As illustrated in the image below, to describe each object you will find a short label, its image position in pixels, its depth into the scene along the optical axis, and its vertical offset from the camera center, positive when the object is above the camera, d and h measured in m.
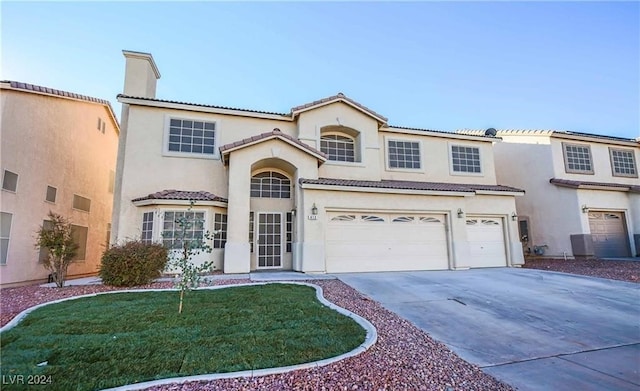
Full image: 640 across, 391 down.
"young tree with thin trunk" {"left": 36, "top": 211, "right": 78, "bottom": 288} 9.62 -0.05
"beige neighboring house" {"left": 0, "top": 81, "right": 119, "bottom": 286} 11.25 +3.31
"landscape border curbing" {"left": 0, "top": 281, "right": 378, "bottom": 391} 3.61 -1.54
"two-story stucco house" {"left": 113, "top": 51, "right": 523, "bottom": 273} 12.60 +2.20
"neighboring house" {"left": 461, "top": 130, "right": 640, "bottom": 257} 17.88 +2.91
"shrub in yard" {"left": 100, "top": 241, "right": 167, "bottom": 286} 9.32 -0.54
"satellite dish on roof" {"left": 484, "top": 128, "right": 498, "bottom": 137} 19.52 +6.89
